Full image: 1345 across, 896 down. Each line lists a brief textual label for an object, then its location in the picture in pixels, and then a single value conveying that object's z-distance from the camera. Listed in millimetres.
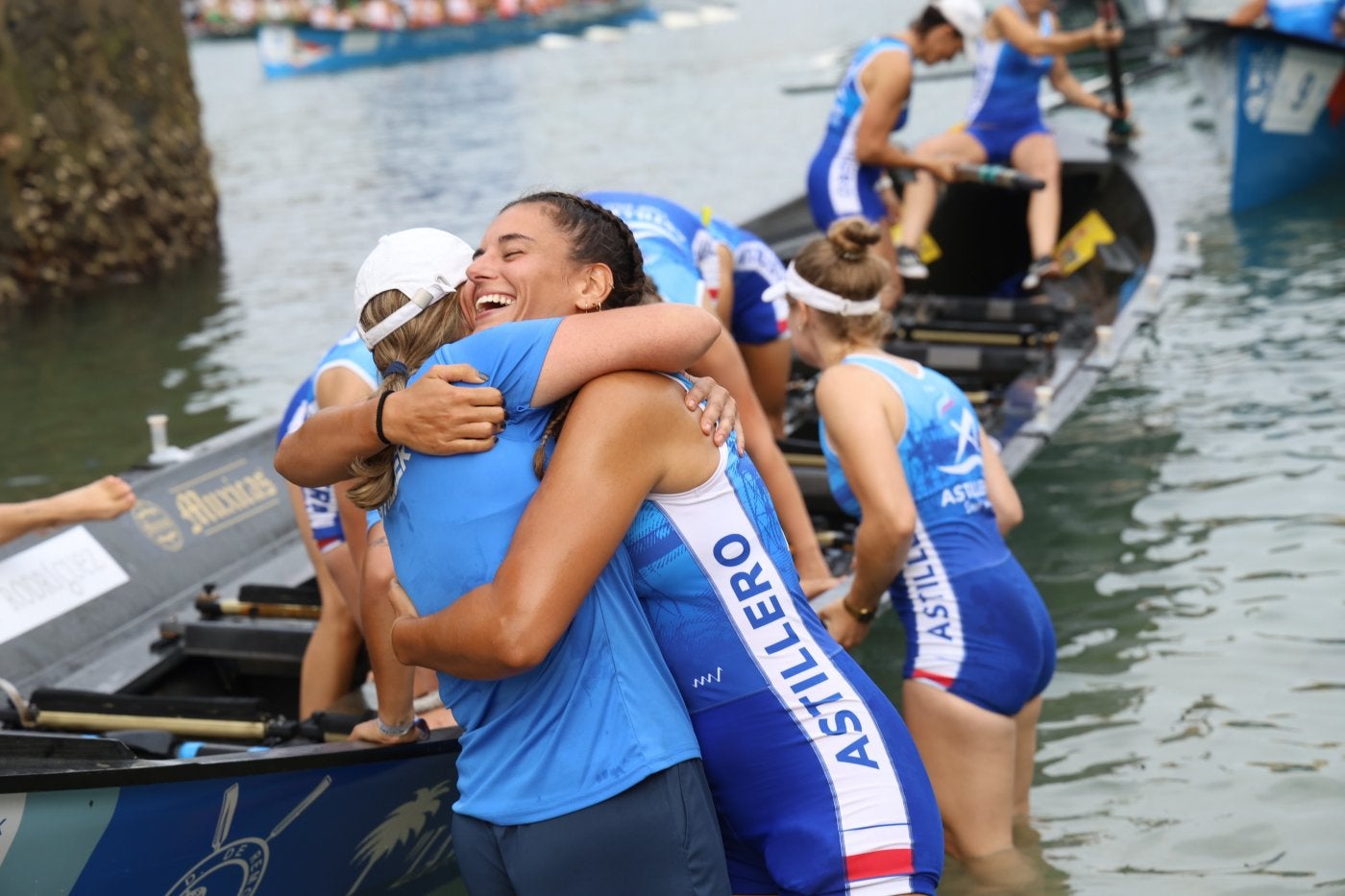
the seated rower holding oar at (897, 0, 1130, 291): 9070
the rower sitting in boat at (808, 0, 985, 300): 7805
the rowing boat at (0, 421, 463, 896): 3322
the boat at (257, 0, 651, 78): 42906
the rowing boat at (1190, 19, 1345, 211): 13289
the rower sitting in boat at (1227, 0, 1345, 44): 13078
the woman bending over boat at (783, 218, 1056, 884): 3920
